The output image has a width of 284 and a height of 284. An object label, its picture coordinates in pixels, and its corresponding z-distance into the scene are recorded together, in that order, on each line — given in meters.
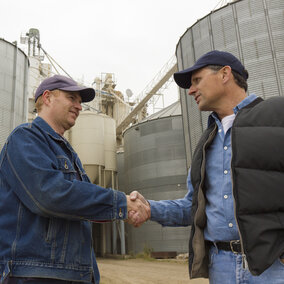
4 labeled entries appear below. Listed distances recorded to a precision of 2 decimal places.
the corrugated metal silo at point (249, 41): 13.77
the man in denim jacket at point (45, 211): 2.51
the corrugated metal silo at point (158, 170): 21.61
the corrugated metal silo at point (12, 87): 16.75
